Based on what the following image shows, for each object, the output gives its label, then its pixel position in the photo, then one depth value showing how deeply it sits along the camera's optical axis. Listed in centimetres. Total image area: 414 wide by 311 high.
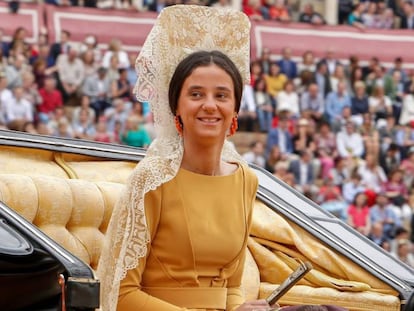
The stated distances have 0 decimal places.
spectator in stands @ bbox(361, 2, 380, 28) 2383
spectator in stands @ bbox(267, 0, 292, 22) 2281
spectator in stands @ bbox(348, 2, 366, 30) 2383
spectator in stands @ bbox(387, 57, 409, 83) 2123
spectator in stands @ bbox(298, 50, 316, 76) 1970
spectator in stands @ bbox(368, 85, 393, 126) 1945
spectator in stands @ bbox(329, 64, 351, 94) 1950
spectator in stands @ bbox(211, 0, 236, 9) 2061
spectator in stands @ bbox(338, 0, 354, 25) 2414
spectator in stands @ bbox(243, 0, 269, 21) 2200
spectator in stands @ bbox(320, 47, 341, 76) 2005
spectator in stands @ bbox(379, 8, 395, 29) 2386
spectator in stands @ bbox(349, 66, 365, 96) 2026
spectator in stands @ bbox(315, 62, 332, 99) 1930
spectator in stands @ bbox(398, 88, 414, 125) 1985
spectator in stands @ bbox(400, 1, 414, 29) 2367
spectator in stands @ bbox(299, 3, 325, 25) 2352
